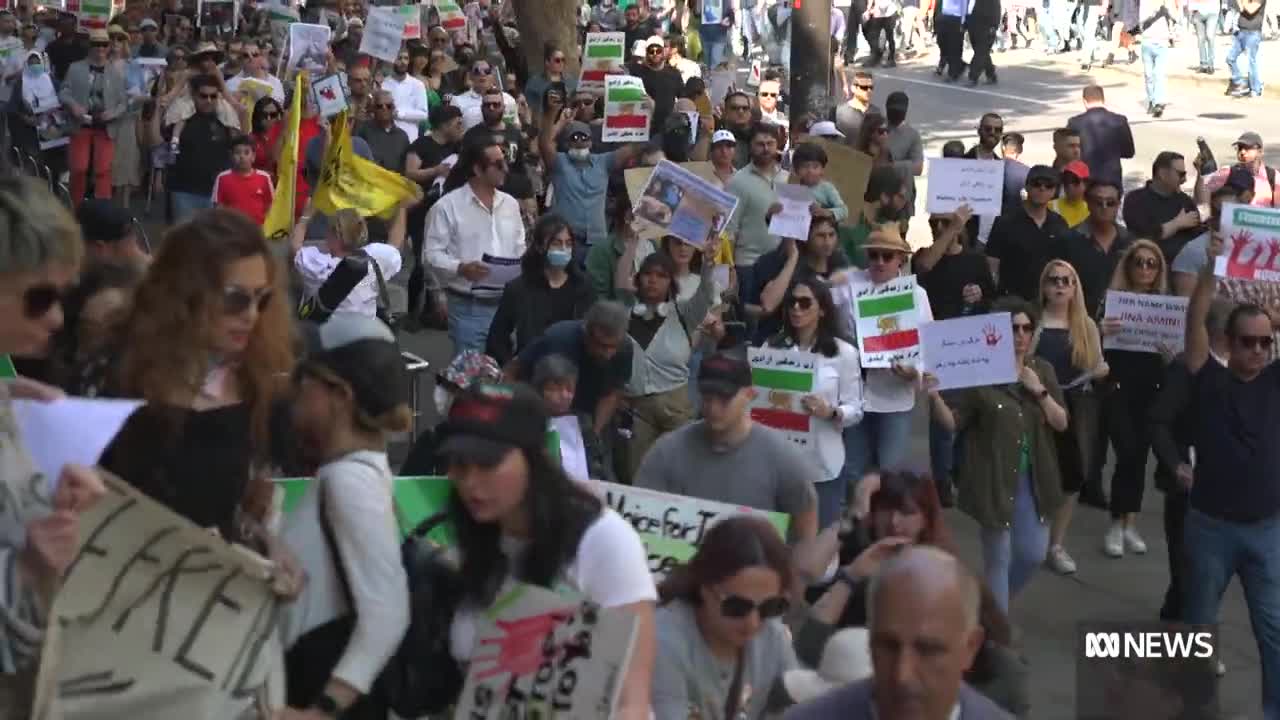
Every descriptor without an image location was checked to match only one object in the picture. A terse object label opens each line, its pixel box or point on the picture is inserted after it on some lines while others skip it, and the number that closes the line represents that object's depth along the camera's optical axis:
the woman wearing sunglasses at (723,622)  4.62
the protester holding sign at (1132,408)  10.65
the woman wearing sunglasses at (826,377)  9.03
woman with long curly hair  3.87
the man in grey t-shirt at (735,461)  6.97
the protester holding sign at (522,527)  4.23
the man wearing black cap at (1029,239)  11.88
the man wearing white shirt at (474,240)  11.12
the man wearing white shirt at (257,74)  17.97
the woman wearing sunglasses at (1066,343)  10.23
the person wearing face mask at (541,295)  10.09
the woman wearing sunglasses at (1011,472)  9.03
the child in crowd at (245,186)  13.40
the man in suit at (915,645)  3.24
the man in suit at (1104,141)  15.56
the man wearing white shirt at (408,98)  17.69
